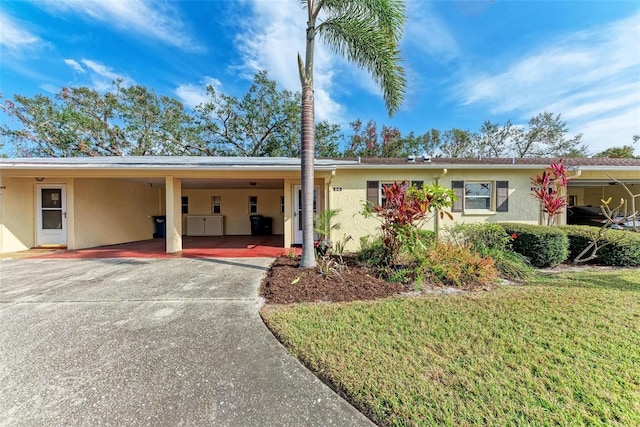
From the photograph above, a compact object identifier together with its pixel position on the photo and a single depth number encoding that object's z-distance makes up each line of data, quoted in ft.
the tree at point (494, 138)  85.20
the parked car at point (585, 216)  35.06
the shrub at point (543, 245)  19.22
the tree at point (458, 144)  84.69
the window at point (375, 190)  28.25
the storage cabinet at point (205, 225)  41.06
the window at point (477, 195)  29.37
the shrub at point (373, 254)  18.09
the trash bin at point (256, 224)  40.57
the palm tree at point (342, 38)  17.07
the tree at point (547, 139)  79.82
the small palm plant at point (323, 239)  21.56
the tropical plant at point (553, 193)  22.35
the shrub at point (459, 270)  15.76
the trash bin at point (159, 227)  39.63
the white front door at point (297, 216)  28.63
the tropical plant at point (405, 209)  16.25
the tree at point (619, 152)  75.82
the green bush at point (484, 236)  19.75
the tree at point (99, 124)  56.03
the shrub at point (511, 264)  17.26
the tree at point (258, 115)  64.08
